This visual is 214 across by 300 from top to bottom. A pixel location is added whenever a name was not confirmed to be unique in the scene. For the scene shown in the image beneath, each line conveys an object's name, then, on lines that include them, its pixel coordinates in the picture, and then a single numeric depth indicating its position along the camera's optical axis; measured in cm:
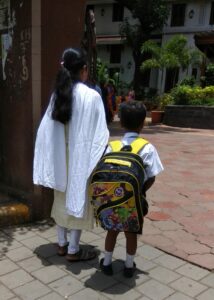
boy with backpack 276
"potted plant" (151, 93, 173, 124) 1588
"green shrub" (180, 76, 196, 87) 1794
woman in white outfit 305
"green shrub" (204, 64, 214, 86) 1825
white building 2503
